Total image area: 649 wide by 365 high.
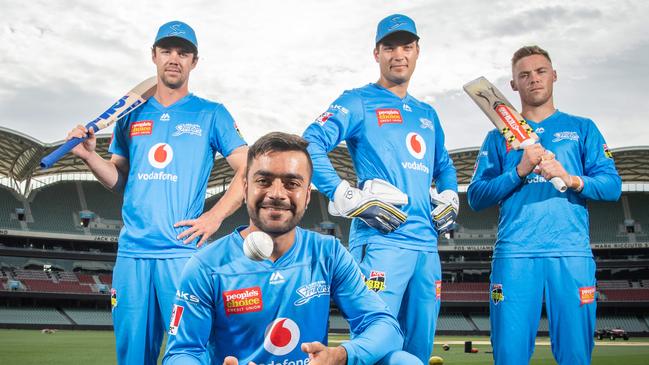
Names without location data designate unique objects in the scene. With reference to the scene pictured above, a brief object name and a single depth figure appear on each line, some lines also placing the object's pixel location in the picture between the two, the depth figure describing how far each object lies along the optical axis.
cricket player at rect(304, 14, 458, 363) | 3.91
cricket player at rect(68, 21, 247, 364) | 3.82
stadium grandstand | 38.34
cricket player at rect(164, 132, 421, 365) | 2.65
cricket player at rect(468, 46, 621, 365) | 4.41
